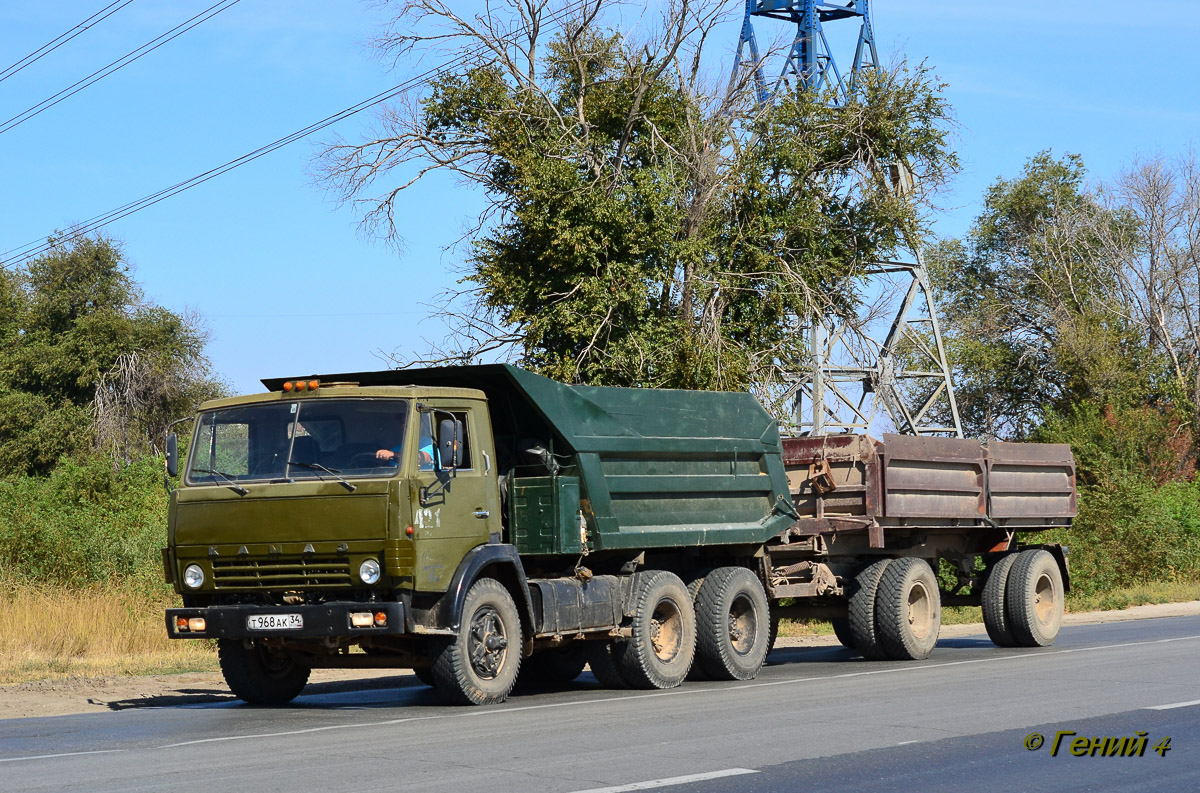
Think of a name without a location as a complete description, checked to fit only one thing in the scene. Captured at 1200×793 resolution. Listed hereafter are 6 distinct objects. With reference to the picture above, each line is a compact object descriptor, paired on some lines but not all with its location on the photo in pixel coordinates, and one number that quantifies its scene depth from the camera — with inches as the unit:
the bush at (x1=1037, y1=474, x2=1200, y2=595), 1264.8
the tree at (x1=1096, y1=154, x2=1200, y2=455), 2016.5
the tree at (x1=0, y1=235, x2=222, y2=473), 1608.0
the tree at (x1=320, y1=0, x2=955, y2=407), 967.6
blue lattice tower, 1104.2
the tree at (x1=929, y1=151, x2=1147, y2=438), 1939.8
